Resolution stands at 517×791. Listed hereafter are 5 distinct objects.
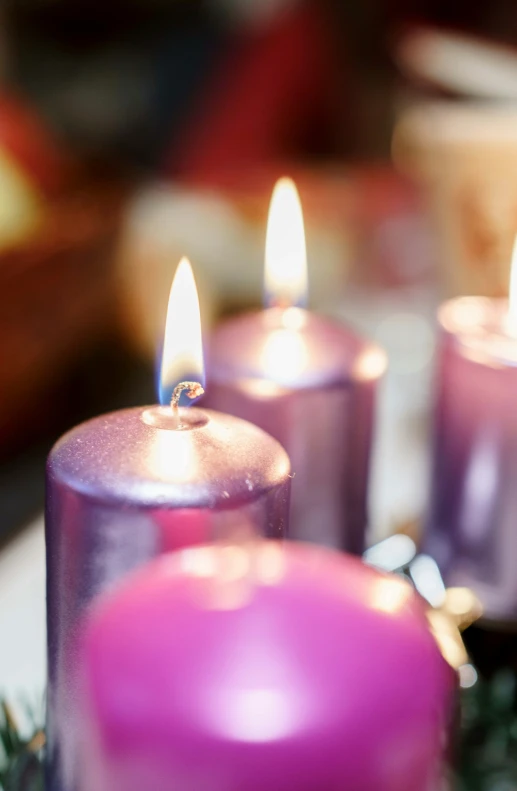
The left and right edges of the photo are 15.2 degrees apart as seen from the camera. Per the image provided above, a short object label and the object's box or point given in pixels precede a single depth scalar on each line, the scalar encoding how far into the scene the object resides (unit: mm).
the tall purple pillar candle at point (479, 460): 567
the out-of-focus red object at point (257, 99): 1718
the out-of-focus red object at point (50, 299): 914
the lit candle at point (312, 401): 521
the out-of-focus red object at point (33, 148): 1145
